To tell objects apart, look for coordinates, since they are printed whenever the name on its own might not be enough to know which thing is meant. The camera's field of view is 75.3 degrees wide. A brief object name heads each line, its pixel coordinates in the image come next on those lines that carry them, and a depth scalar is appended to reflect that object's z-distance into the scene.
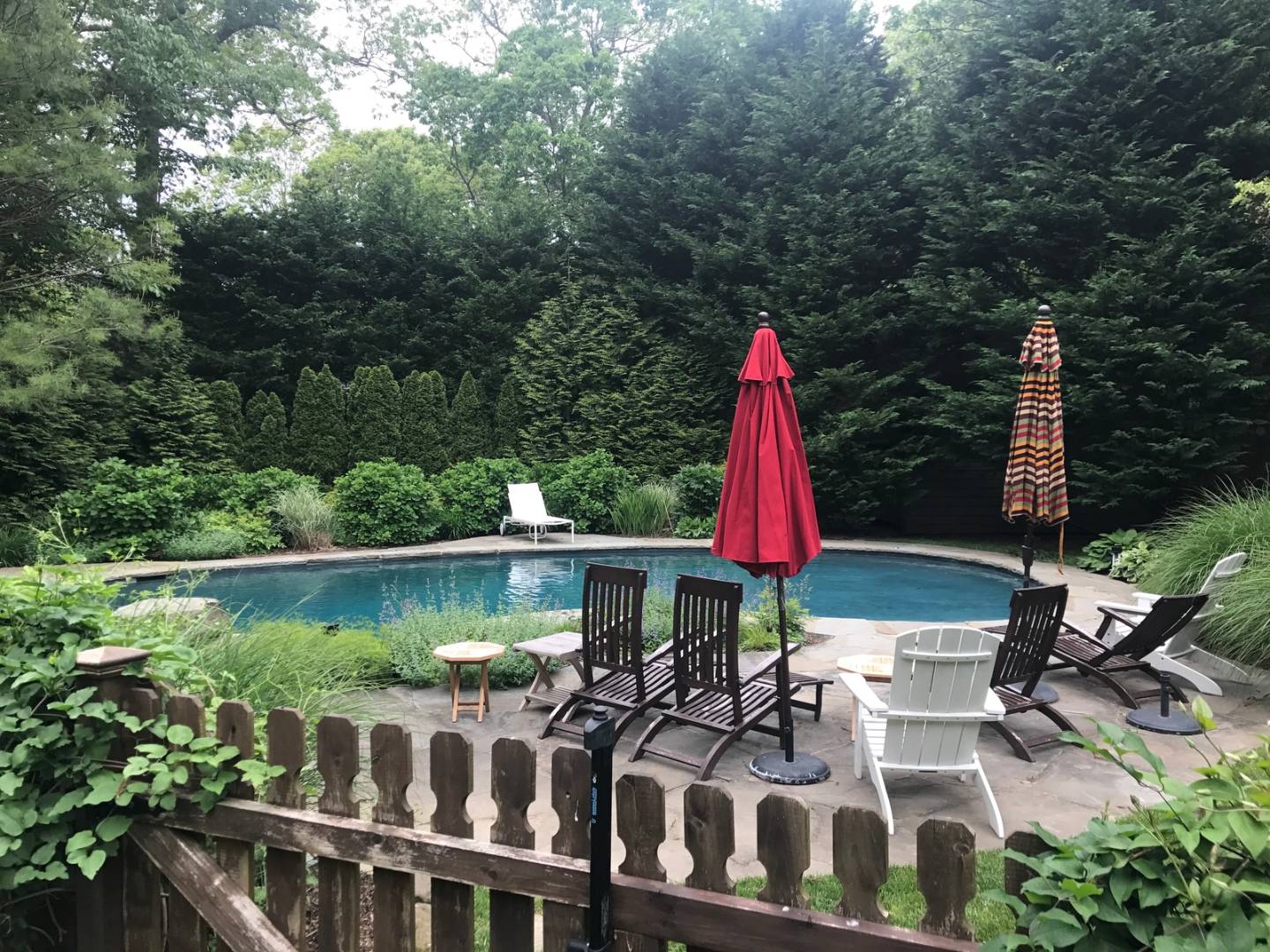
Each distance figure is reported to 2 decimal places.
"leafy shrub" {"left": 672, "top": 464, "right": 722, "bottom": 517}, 13.27
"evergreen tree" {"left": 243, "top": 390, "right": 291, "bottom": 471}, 13.80
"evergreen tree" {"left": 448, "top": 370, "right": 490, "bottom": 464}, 15.10
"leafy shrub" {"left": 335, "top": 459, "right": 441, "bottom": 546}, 11.96
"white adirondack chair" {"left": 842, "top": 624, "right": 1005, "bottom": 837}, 3.41
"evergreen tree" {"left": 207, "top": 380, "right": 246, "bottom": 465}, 13.54
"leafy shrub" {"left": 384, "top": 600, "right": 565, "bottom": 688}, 5.25
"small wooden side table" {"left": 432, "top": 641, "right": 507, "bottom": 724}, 4.59
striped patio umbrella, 6.17
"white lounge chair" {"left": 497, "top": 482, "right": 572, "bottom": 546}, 12.54
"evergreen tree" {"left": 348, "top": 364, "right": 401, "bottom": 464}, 14.48
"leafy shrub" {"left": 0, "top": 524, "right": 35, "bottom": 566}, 9.73
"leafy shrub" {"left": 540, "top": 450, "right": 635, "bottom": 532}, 13.53
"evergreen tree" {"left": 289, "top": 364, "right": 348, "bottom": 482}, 14.17
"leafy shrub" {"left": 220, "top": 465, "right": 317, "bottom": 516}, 11.80
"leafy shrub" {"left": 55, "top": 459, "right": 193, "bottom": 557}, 10.24
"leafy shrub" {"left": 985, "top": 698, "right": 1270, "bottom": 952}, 1.09
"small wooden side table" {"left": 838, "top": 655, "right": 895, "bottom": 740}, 4.34
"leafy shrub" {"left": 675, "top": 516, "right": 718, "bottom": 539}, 12.84
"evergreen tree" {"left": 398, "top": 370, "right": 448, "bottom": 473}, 14.78
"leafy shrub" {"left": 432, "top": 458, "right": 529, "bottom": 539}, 12.92
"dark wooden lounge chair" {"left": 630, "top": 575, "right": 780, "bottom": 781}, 3.89
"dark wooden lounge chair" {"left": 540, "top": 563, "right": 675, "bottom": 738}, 4.23
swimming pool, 9.05
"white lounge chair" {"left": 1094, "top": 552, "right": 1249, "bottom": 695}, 5.04
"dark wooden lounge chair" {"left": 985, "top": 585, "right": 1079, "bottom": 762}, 4.07
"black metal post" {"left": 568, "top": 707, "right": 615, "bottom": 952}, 1.50
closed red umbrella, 3.89
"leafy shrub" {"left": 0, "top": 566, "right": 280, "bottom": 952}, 1.88
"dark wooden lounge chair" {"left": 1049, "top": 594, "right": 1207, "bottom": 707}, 4.75
